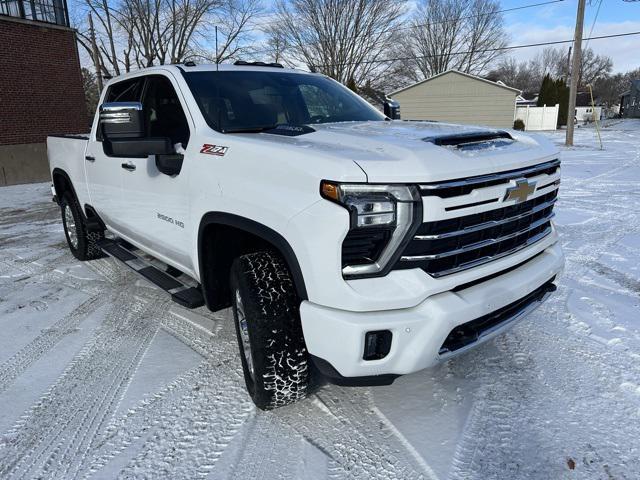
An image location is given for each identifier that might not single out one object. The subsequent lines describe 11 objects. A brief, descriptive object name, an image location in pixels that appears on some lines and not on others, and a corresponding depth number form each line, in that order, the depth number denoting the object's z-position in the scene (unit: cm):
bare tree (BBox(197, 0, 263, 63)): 2515
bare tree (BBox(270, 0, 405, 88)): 3850
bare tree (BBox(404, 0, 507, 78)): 4928
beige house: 2945
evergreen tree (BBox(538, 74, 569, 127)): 4019
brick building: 1286
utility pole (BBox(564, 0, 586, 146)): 1800
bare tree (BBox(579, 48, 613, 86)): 8088
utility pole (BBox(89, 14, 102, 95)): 3155
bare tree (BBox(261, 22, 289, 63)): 3492
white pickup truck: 197
